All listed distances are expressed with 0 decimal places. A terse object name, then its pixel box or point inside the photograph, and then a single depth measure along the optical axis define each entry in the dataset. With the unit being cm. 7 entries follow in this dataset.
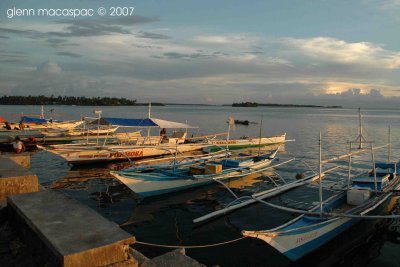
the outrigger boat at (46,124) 4312
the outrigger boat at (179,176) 1579
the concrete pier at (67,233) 355
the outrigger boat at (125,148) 2384
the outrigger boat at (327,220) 938
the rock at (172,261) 427
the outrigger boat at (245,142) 3466
